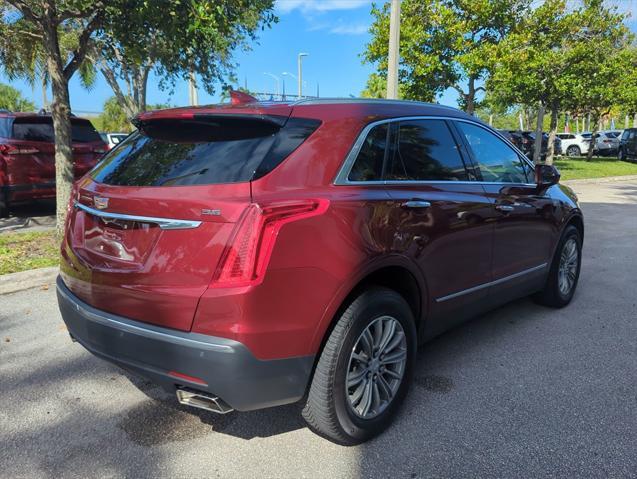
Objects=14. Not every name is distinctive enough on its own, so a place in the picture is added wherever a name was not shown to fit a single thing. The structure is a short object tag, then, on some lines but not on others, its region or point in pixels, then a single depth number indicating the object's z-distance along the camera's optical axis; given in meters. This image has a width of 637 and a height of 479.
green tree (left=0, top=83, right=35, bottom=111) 53.62
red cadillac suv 2.29
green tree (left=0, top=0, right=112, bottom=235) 6.20
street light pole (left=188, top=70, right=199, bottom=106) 19.38
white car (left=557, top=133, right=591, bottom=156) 33.75
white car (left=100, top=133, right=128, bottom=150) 21.97
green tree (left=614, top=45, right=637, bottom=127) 21.18
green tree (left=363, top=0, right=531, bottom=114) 15.68
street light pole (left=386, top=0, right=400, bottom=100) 9.54
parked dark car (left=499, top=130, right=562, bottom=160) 26.30
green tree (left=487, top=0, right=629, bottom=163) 15.98
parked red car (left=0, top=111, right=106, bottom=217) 8.34
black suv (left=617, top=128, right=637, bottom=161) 28.53
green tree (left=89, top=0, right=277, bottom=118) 5.52
